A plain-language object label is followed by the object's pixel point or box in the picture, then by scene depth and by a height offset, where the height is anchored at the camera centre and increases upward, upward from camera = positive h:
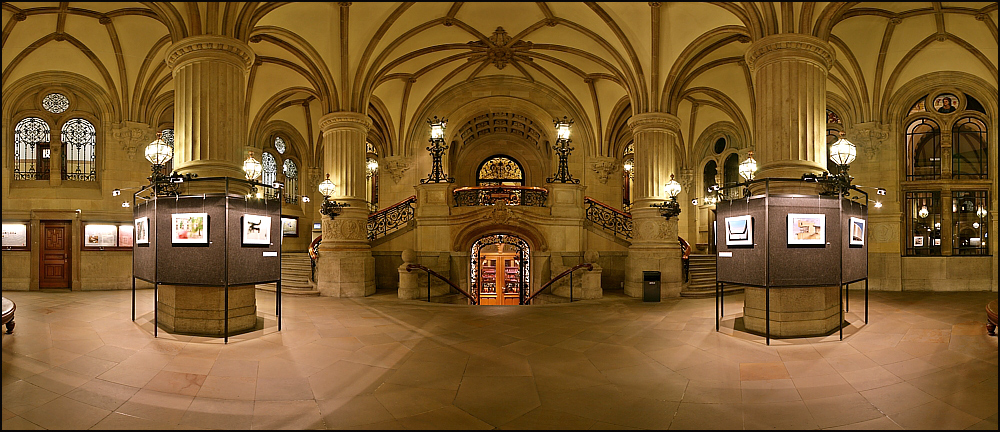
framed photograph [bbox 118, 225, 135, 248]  15.68 -0.29
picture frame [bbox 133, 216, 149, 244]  8.66 -0.04
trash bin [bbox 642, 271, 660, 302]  12.41 -1.48
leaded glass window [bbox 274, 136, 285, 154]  22.17 +3.75
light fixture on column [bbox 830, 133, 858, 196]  8.08 +1.14
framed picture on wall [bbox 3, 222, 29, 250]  14.77 -0.24
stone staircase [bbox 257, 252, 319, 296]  14.20 -1.50
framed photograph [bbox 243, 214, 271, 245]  8.08 -0.04
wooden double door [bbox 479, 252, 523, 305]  16.91 -1.73
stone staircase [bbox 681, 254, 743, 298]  13.78 -1.56
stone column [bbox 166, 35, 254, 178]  8.67 +2.17
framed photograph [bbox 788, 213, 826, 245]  7.82 -0.02
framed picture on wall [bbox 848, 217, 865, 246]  8.59 -0.06
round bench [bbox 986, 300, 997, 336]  7.61 -1.38
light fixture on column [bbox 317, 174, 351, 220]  13.31 +0.66
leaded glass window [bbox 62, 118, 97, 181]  15.56 +2.47
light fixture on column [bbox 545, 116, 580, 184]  15.37 +2.55
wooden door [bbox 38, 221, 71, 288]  15.08 -0.86
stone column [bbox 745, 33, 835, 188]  8.67 +2.19
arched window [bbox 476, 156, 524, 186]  24.97 +2.87
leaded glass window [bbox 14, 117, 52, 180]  15.18 +2.43
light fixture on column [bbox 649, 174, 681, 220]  13.44 +0.62
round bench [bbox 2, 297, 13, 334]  7.55 -1.33
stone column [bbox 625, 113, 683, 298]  13.69 +0.59
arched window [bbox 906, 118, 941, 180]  15.76 +2.49
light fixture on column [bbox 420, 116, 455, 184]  15.59 +2.62
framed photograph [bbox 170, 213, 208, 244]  7.79 +0.00
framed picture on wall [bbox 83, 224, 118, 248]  15.28 -0.23
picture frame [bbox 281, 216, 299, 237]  22.38 +0.08
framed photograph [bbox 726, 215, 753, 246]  8.12 -0.05
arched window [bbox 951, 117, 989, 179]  15.34 +2.45
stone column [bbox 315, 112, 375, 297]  13.53 +0.19
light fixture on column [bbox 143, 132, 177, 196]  8.27 +1.10
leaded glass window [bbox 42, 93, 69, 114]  15.29 +3.86
